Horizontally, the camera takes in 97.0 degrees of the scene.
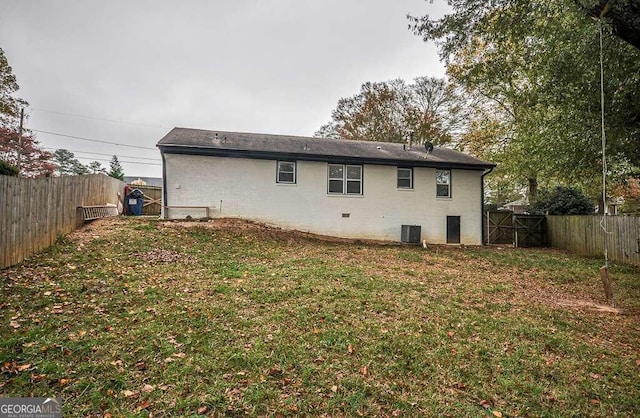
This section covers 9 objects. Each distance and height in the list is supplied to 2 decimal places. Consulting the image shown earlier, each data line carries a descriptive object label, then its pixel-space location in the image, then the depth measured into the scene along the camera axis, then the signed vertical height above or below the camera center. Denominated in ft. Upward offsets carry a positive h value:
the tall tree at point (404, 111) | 69.82 +27.61
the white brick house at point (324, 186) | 36.68 +4.59
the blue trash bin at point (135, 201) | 50.14 +2.87
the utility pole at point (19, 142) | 61.04 +16.14
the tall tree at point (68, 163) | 124.52 +24.28
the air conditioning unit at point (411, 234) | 39.37 -1.99
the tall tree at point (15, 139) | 48.93 +17.02
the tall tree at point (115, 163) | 136.61 +27.03
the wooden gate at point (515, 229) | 47.29 -1.40
